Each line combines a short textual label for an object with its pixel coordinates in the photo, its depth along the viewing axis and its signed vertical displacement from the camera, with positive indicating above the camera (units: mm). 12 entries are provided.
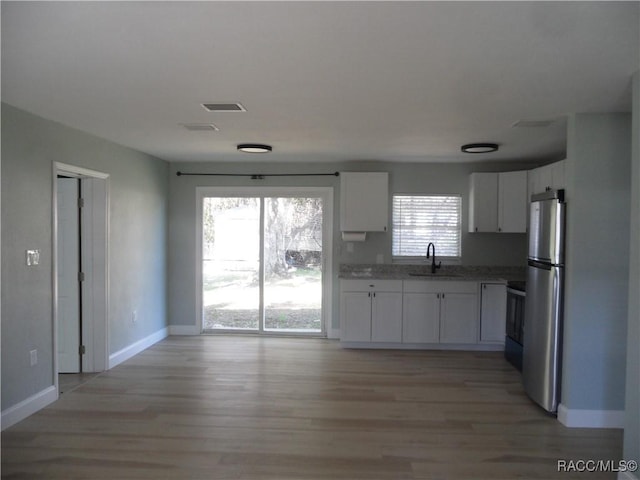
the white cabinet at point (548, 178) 3742 +515
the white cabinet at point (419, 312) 5316 -1029
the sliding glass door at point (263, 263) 5984 -482
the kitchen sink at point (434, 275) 5550 -585
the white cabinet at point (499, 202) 5402 +357
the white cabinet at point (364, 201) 5621 +367
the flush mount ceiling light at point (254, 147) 4566 +861
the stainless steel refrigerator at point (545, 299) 3371 -559
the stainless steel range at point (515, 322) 4594 -1018
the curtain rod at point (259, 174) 5863 +740
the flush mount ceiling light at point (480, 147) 4438 +865
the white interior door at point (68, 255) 4371 -291
